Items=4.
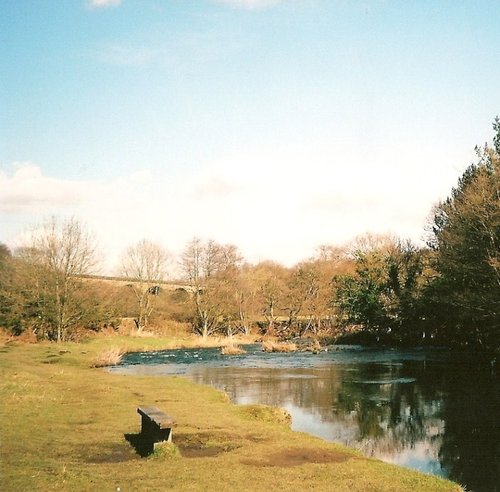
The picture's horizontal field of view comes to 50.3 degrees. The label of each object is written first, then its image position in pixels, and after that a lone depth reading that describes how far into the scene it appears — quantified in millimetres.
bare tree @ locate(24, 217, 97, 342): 56875
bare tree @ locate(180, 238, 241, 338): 77438
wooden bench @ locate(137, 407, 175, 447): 13359
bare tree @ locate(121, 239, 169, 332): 84438
